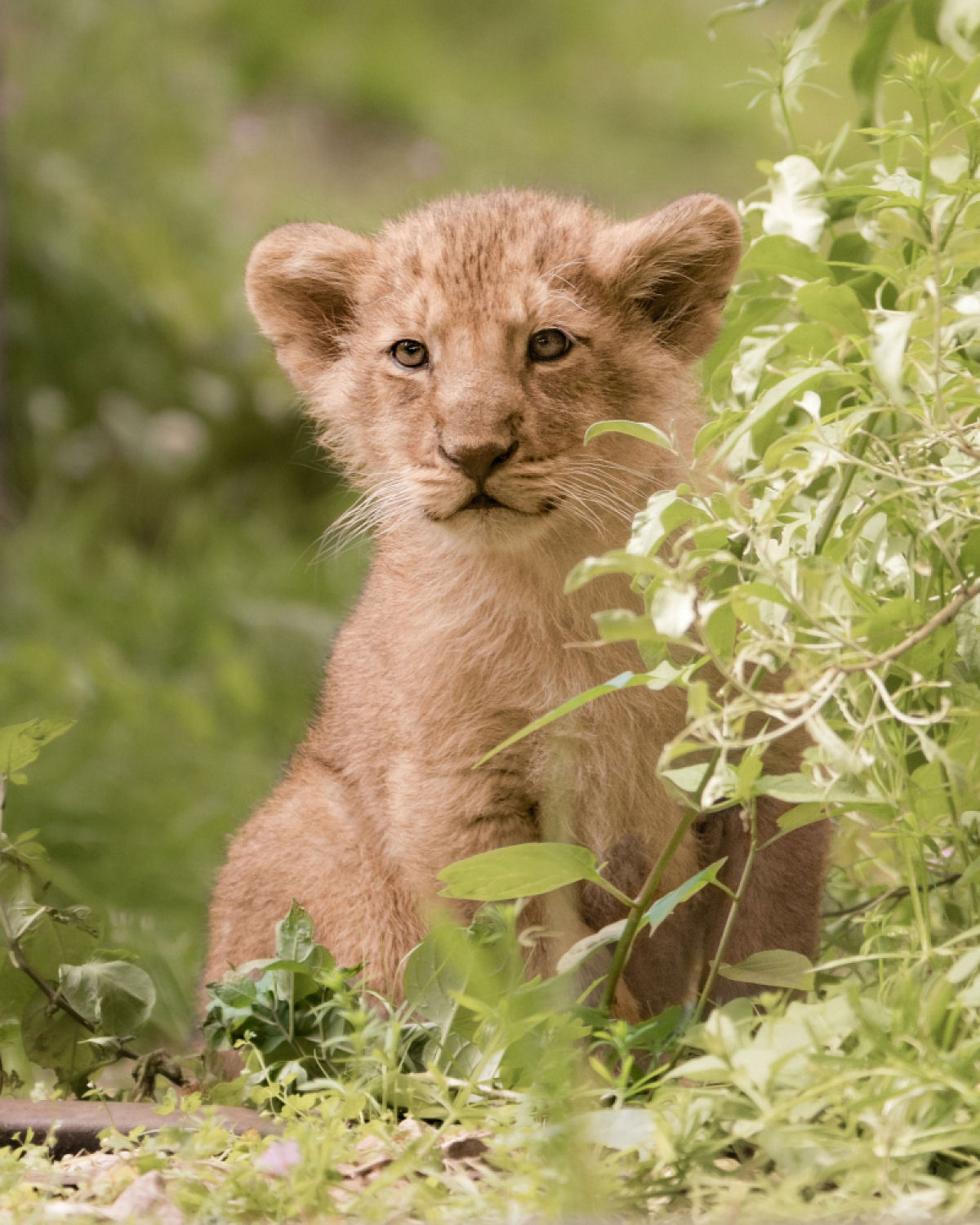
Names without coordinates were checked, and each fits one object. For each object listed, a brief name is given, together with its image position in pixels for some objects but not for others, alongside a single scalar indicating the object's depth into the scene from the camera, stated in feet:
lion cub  19.95
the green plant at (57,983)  19.39
